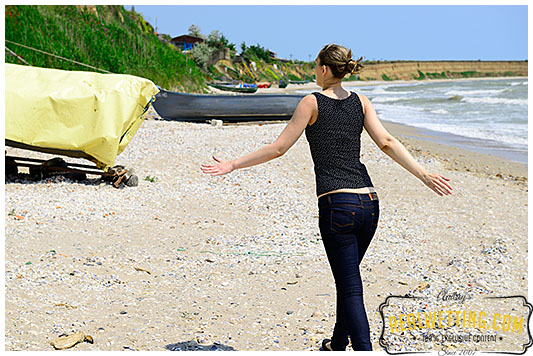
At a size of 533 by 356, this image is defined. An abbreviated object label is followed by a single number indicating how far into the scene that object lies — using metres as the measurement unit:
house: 82.50
